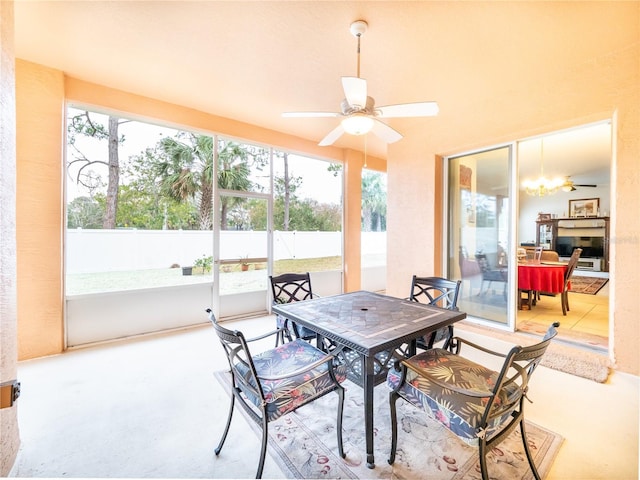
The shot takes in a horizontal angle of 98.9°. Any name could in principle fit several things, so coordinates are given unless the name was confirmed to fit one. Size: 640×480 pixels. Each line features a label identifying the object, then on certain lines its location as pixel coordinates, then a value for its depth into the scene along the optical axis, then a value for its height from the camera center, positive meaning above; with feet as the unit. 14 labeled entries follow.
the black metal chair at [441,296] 7.38 -1.80
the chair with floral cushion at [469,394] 3.94 -2.63
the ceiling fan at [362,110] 6.30 +3.16
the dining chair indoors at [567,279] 12.86 -1.91
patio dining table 4.85 -1.86
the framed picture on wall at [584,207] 26.43 +3.10
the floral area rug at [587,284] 18.67 -3.47
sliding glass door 11.02 +0.30
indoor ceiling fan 20.25 +4.09
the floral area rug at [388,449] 4.70 -4.02
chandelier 18.51 +3.71
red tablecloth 12.26 -1.77
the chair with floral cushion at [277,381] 4.42 -2.61
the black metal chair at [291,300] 7.95 -2.17
